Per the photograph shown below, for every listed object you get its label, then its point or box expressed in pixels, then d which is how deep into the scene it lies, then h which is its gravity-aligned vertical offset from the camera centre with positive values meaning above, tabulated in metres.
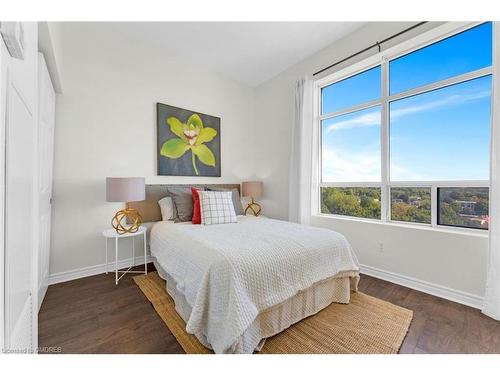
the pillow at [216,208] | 2.53 -0.25
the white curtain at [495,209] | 1.71 -0.15
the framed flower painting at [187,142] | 3.06 +0.66
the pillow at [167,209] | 2.86 -0.30
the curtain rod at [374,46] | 2.22 +1.63
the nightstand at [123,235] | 2.39 -0.54
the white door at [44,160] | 1.77 +0.23
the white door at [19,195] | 0.62 -0.03
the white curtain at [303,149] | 3.17 +0.56
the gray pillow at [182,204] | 2.75 -0.22
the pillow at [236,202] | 3.14 -0.22
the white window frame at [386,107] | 2.12 +1.05
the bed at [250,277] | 1.31 -0.64
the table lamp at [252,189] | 3.62 -0.03
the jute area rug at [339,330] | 1.41 -1.02
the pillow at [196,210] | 2.60 -0.28
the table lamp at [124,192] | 2.32 -0.07
